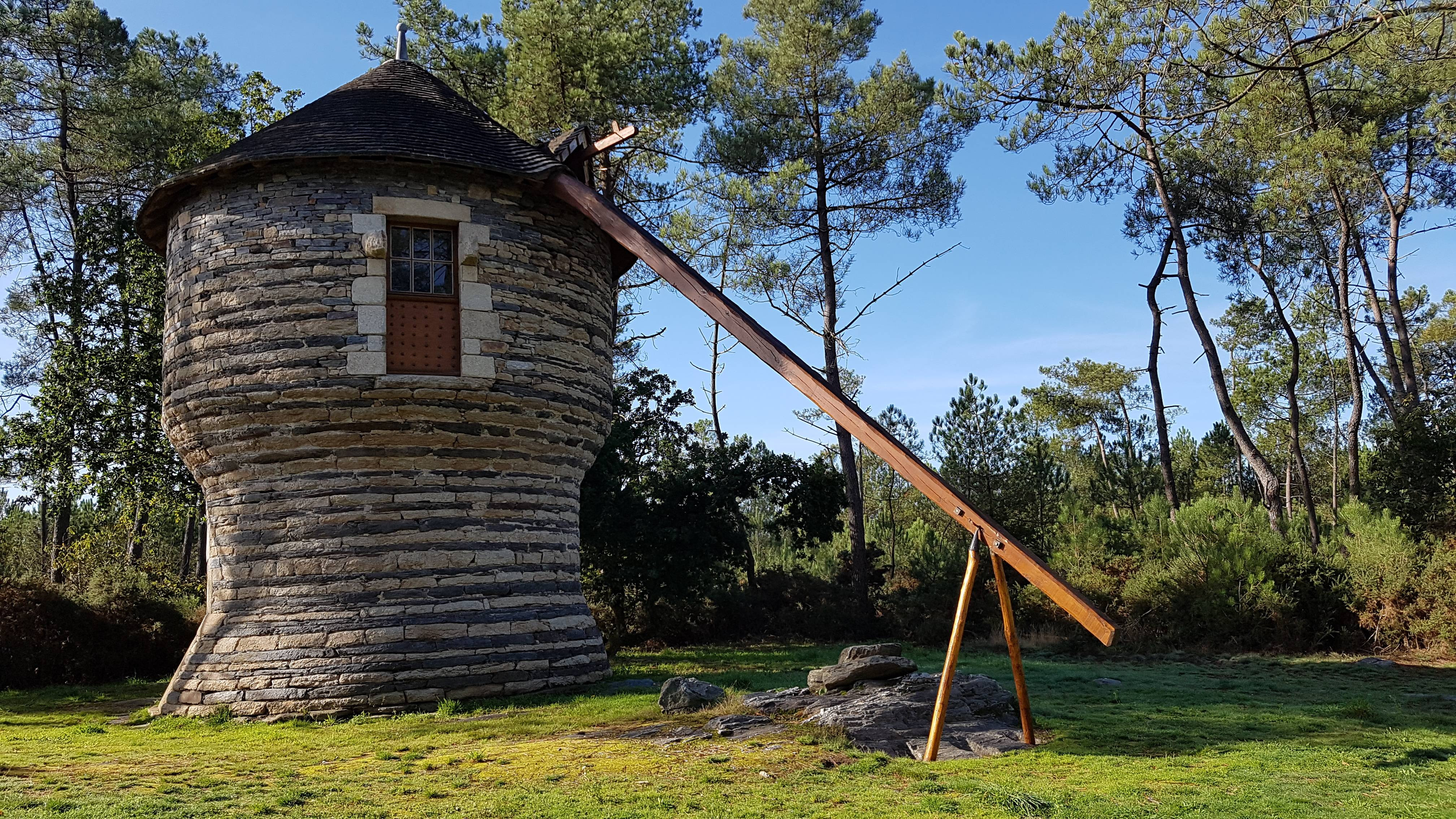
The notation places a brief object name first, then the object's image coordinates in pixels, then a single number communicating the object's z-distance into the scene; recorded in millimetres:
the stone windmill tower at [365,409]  9680
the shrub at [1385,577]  15320
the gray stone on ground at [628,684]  10469
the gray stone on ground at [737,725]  7738
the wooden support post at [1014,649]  6645
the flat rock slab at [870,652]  8758
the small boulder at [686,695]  8742
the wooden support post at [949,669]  6535
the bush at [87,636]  13289
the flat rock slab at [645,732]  7789
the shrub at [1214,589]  16141
